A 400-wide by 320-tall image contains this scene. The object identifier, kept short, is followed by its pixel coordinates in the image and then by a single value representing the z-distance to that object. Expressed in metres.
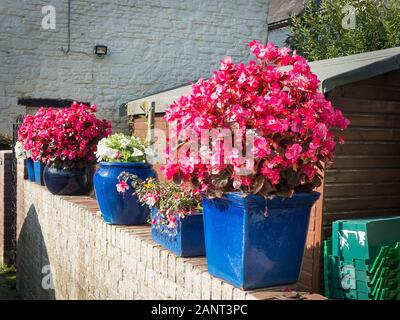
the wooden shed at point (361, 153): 4.00
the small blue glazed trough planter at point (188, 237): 2.94
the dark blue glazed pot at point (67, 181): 5.44
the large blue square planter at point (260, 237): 2.33
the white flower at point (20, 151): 6.60
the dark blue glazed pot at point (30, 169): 6.65
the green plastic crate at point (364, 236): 3.44
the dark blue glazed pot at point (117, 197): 3.82
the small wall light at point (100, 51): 10.57
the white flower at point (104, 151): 4.00
